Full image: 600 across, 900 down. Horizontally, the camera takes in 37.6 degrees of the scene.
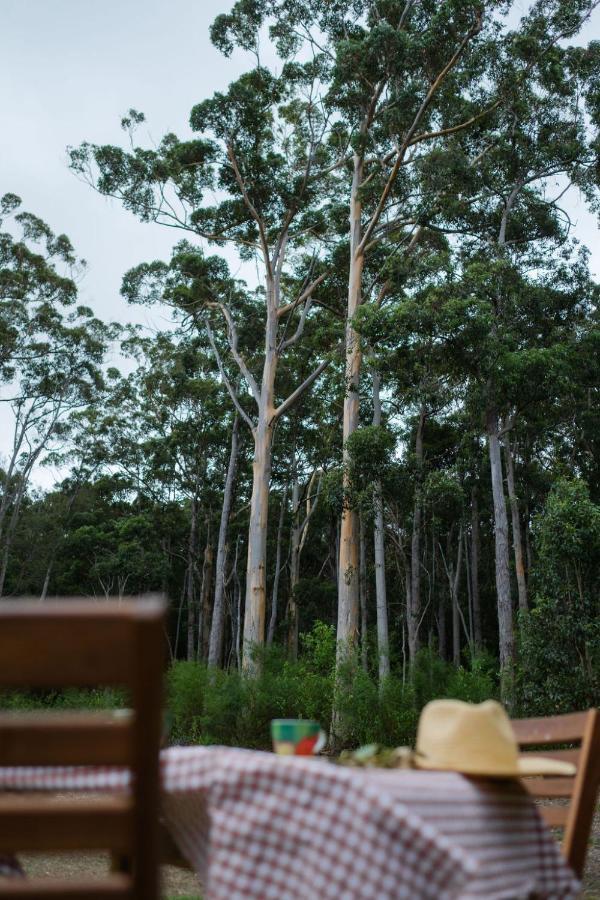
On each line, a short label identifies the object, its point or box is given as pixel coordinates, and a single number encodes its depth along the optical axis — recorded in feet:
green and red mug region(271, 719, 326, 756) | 5.40
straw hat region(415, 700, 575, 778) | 4.50
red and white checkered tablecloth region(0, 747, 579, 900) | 3.52
